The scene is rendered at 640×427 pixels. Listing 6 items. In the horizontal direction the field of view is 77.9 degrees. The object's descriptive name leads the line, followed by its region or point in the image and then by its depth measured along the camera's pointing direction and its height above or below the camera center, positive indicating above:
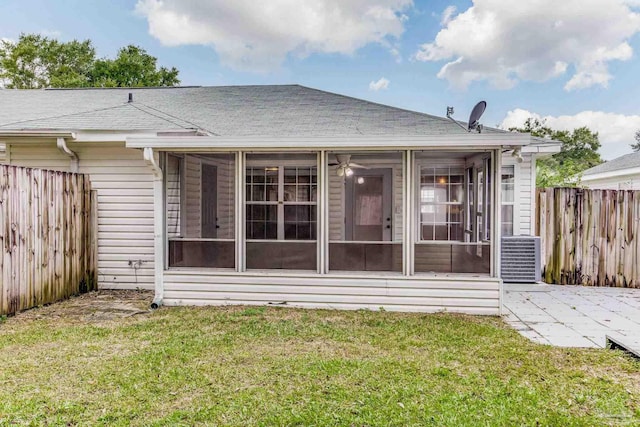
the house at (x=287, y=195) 5.20 +0.29
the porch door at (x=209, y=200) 6.32 +0.20
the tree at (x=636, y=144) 32.59 +5.72
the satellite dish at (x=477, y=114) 5.95 +1.51
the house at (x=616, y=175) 12.23 +1.30
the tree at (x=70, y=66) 21.25 +8.18
